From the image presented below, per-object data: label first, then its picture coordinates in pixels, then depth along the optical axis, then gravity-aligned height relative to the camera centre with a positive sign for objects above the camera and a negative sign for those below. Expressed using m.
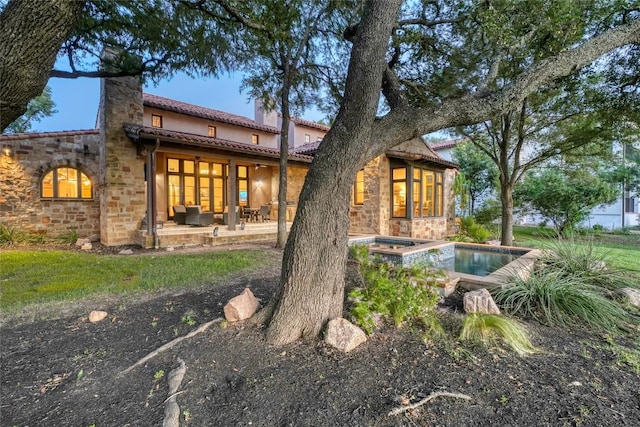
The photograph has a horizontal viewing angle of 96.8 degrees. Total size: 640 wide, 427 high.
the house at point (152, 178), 8.67 +0.99
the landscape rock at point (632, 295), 3.54 -1.15
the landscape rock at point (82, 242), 8.78 -1.19
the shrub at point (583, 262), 4.05 -0.93
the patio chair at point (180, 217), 10.79 -0.49
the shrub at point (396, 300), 2.95 -1.04
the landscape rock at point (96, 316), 3.41 -1.36
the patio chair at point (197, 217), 10.29 -0.47
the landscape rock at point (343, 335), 2.66 -1.25
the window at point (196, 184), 12.07 +0.90
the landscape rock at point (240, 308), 3.17 -1.18
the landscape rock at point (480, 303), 3.38 -1.20
